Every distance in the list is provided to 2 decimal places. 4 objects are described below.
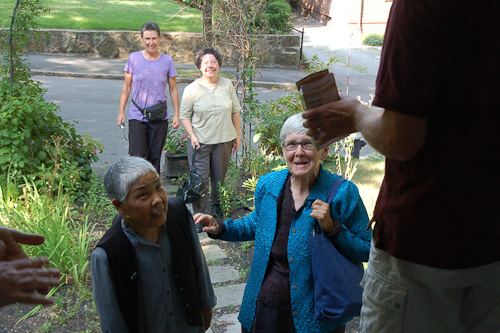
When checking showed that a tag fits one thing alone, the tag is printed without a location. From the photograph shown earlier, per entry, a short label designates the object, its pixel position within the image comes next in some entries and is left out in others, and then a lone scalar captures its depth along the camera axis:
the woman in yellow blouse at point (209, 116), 5.85
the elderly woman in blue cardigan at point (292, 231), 2.59
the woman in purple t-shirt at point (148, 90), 6.46
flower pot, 7.35
